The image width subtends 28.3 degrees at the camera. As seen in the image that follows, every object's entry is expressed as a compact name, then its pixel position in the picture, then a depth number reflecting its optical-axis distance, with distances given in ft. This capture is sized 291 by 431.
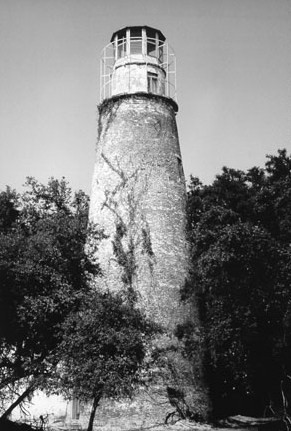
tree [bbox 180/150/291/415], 76.28
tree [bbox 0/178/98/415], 64.69
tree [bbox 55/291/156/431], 60.90
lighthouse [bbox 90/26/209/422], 83.76
